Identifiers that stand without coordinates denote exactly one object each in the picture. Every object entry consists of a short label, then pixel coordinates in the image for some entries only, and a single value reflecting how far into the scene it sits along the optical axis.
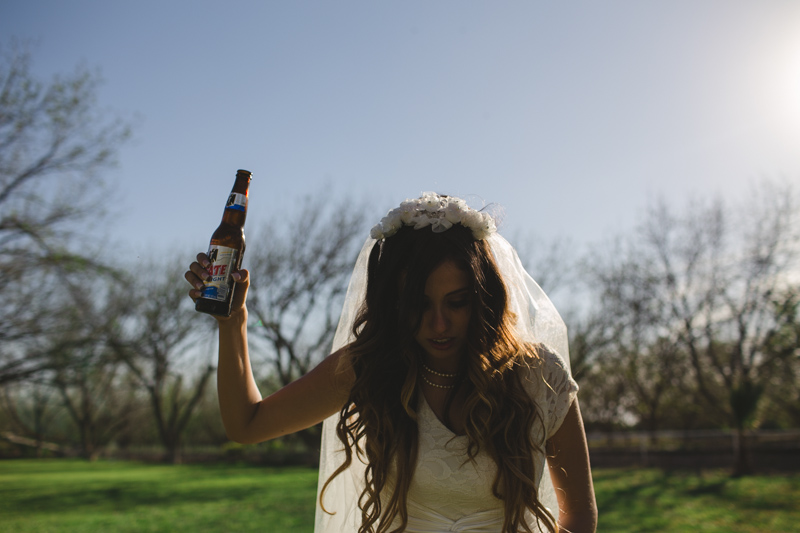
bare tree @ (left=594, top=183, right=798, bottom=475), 17.84
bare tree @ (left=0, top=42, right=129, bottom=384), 11.56
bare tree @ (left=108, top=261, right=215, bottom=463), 24.03
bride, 2.03
